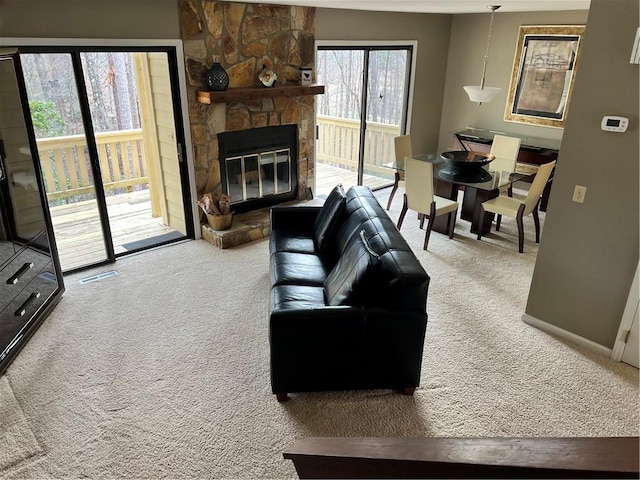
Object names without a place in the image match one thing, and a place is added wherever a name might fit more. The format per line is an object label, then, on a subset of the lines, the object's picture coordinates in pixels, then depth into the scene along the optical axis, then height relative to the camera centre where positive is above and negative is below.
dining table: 4.91 -1.07
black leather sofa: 2.57 -1.34
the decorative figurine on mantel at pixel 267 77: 4.83 -0.01
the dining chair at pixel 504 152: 5.47 -0.86
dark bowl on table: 4.92 -0.83
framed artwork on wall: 5.58 +0.09
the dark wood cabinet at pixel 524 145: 5.72 -0.81
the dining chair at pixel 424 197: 4.71 -1.19
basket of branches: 4.75 -1.32
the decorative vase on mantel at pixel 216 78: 4.45 -0.02
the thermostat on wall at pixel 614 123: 2.74 -0.24
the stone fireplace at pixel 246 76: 4.42 +0.00
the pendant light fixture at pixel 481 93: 4.97 -0.14
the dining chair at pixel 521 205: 4.56 -1.26
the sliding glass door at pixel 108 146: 4.00 -0.77
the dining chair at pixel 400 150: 5.77 -0.86
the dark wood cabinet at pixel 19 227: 3.12 -1.06
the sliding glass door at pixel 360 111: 6.04 -0.46
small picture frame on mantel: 5.17 +0.02
